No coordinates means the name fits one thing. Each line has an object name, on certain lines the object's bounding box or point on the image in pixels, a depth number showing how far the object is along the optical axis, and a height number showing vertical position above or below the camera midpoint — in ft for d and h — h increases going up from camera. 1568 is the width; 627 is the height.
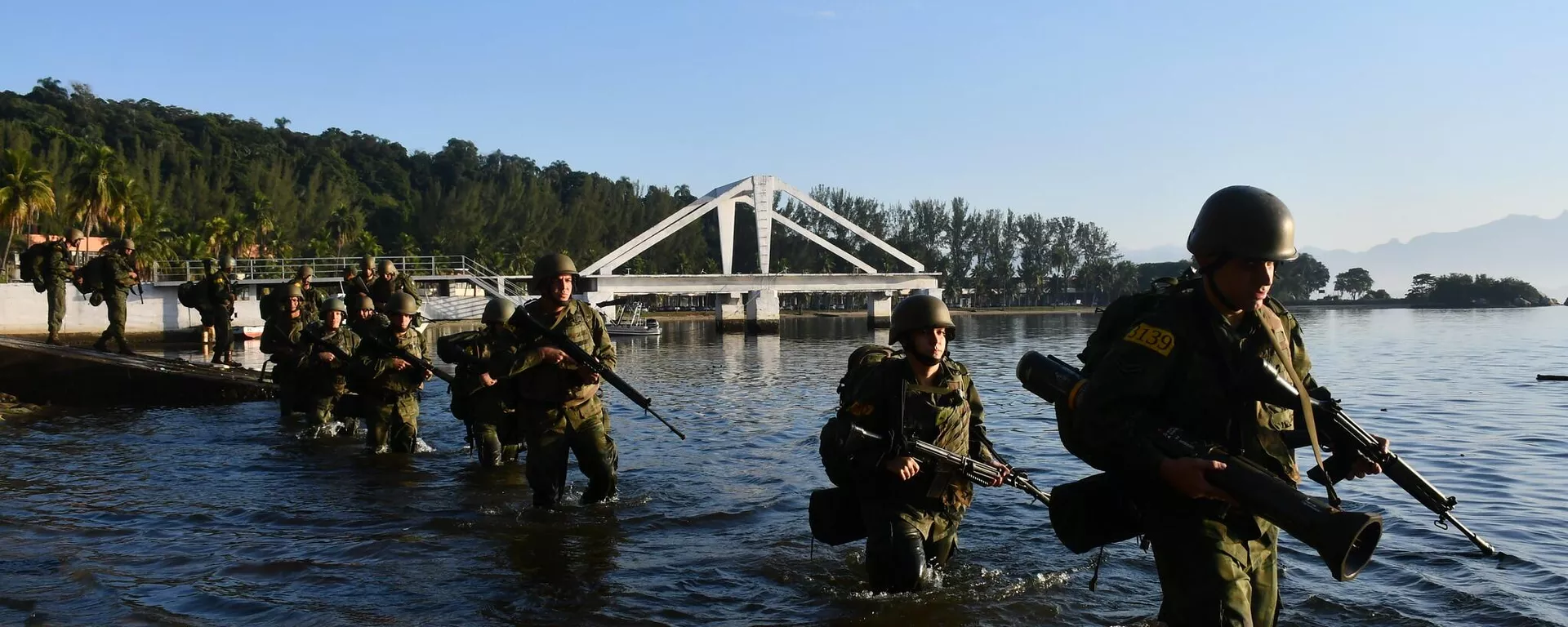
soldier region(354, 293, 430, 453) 42.63 -2.77
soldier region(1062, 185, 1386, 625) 14.30 -1.35
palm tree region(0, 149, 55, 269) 167.94 +17.94
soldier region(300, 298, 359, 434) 47.78 -2.72
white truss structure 344.90 +26.78
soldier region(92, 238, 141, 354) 71.77 +1.75
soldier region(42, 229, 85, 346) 74.64 +2.66
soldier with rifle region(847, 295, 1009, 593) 22.74 -2.65
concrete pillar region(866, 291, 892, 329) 318.24 -2.63
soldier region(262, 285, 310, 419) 52.01 -1.59
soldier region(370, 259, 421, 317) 58.59 +1.04
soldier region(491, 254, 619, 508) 30.27 -2.30
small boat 211.41 -4.49
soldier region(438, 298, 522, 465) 39.45 -3.10
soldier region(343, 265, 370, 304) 57.61 +0.90
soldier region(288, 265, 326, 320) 67.35 +0.67
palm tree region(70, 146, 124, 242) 195.11 +20.92
